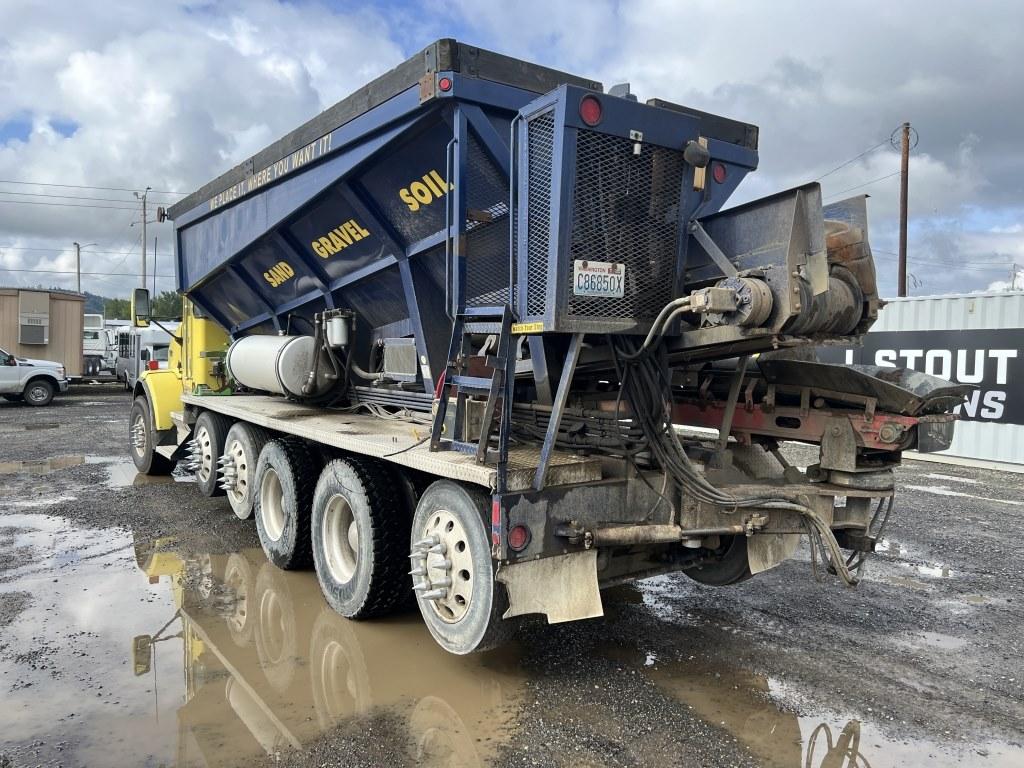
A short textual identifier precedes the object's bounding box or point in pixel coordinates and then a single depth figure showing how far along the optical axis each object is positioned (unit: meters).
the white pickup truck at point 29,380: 19.84
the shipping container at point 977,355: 11.73
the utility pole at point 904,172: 22.36
